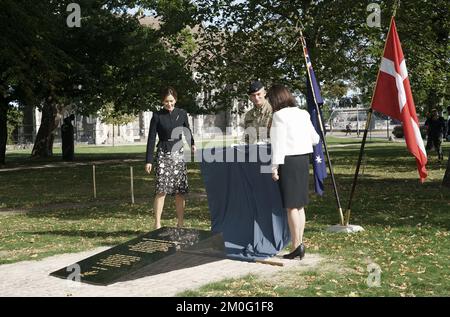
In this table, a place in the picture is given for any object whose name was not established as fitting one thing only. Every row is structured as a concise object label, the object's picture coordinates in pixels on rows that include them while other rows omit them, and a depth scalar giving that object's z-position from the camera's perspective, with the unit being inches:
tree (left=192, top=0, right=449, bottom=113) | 837.8
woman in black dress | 384.5
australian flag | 422.3
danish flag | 373.7
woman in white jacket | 322.7
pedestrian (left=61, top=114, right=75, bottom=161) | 1378.0
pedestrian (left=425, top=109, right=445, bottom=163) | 1039.6
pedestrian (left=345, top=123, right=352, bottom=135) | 2811.0
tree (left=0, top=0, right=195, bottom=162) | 926.4
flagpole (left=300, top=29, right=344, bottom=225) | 416.9
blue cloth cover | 344.8
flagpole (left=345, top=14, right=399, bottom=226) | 409.7
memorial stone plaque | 281.3
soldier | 343.0
